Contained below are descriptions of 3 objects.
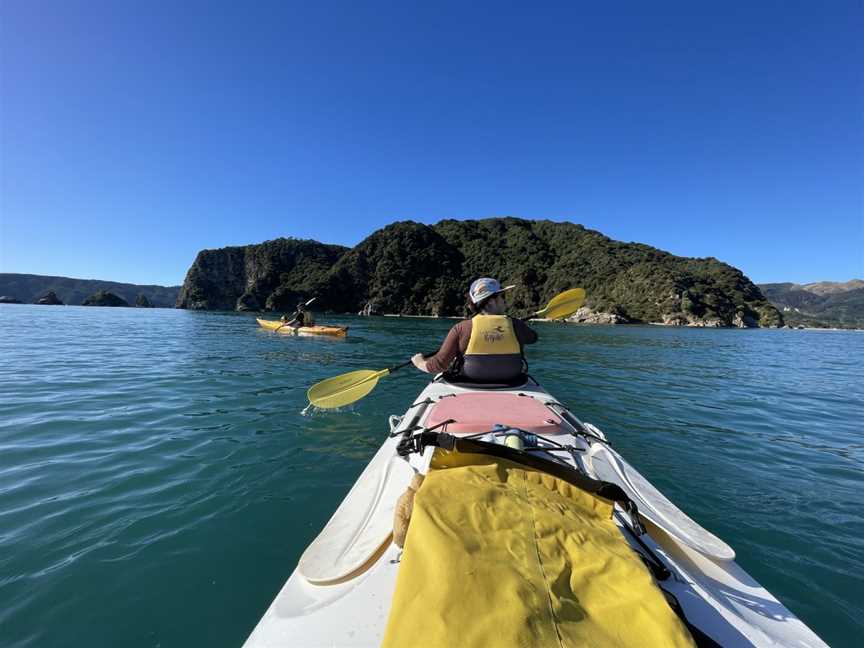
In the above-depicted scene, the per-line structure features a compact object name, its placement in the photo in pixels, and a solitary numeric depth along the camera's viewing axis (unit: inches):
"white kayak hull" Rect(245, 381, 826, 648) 59.2
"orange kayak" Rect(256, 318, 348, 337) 814.8
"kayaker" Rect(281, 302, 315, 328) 824.3
